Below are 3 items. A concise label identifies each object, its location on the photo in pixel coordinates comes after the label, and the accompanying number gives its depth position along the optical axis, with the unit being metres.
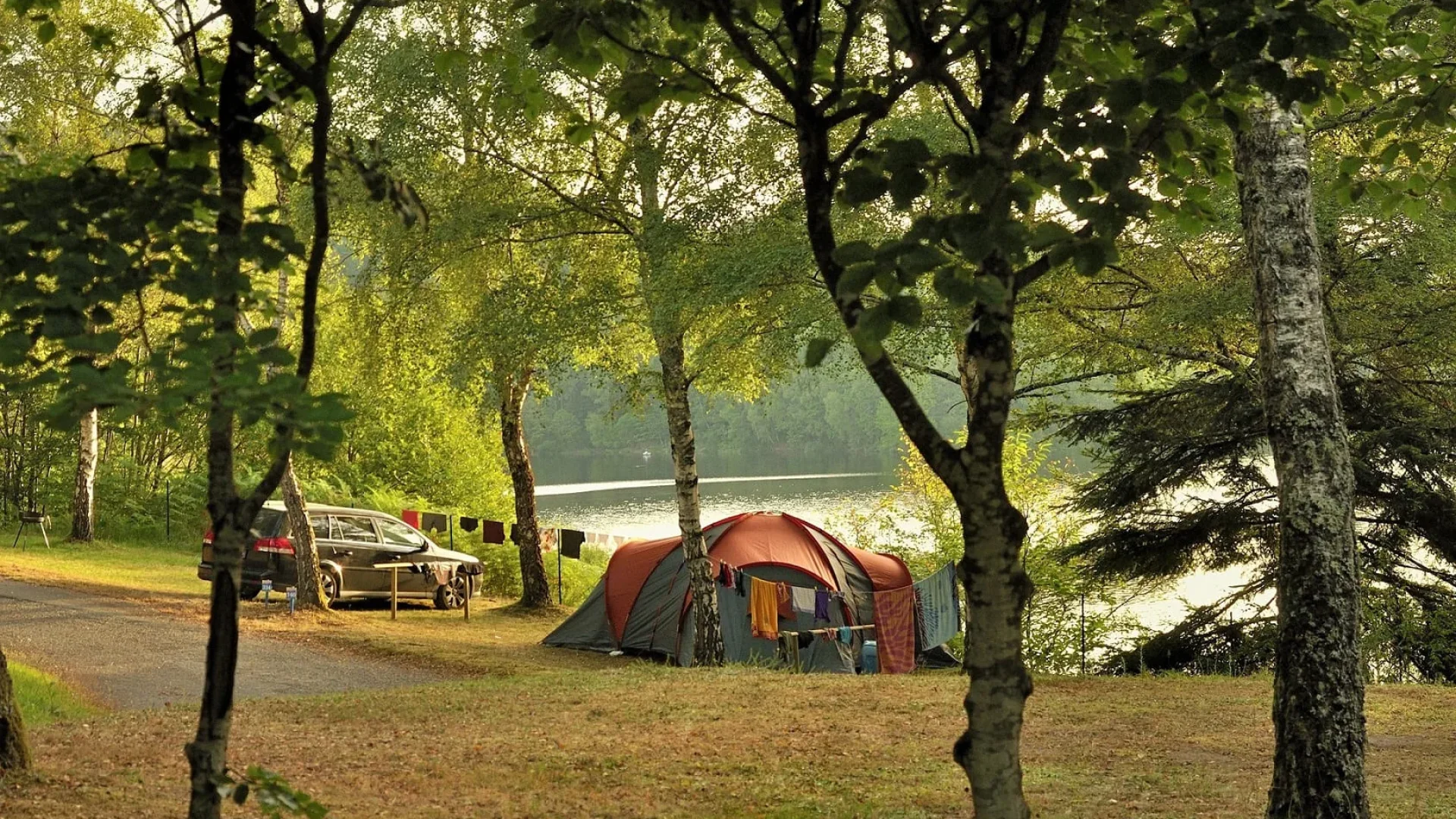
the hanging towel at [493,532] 20.56
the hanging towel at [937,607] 16.88
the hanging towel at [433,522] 22.64
